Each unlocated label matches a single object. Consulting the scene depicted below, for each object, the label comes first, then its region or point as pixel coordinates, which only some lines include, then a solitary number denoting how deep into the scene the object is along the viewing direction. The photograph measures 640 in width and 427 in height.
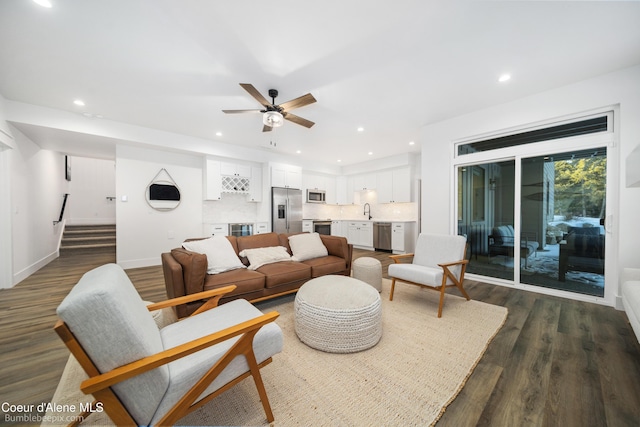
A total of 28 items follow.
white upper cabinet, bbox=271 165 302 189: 5.93
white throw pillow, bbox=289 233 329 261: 3.17
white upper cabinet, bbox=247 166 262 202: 5.88
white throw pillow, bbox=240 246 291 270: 2.79
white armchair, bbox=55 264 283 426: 0.83
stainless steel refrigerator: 5.90
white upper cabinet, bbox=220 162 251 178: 5.35
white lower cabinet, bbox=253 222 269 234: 5.86
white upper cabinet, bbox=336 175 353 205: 7.71
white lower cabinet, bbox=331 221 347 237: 7.34
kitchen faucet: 7.32
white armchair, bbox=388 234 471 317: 2.49
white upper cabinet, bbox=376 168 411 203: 6.09
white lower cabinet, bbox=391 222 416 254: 5.94
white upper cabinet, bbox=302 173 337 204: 7.00
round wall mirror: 4.72
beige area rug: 1.25
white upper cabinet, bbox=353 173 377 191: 6.91
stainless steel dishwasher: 6.21
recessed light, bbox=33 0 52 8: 1.70
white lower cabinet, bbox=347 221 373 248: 6.66
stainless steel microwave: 6.96
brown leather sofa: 2.12
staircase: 5.87
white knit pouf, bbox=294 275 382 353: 1.77
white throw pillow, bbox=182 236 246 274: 2.52
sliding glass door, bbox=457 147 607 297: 2.83
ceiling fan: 2.52
